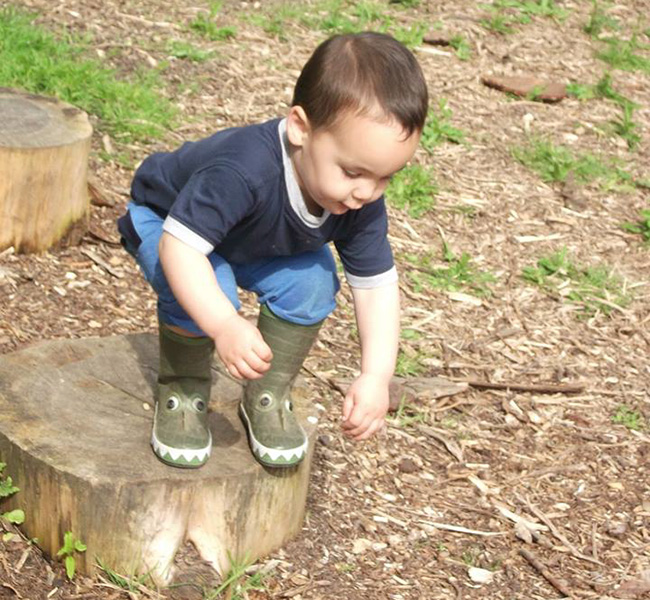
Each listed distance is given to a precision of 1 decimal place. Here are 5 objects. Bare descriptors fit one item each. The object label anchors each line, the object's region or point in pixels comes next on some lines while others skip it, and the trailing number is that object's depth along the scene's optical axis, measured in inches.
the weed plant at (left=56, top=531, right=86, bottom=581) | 131.6
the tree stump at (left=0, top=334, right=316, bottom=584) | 129.2
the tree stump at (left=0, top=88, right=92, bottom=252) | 184.6
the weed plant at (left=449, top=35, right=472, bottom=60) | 299.4
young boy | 112.8
